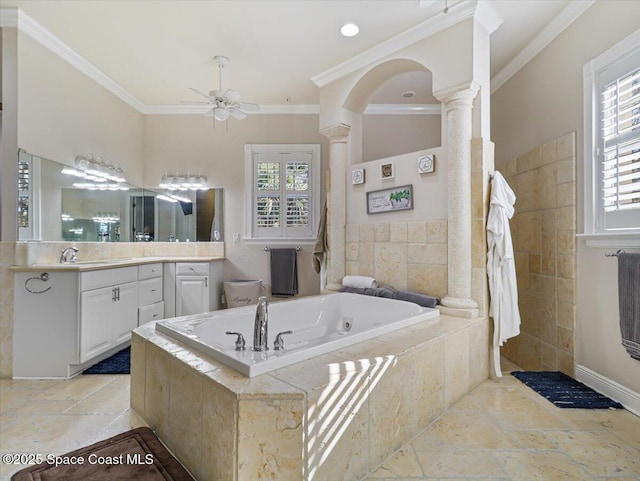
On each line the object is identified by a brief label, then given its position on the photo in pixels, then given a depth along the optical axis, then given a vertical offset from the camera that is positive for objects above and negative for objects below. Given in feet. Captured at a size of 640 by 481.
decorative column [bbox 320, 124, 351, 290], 11.39 +1.16
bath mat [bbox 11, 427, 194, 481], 4.77 -3.20
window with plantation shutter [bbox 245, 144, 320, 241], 14.43 +2.18
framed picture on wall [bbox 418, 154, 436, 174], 9.16 +2.10
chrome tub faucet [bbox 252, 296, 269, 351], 5.83 -1.37
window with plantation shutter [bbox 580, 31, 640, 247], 6.82 +2.02
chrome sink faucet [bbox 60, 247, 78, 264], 9.91 -0.33
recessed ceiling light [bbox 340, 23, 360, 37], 8.96 +5.60
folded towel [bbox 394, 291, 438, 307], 8.53 -1.40
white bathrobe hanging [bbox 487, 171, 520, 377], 8.08 -0.63
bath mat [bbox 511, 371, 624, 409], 7.06 -3.27
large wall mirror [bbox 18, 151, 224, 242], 9.20 +1.15
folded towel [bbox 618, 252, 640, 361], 6.31 -1.07
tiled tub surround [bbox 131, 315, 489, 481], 4.09 -2.24
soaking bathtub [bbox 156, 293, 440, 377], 5.00 -1.64
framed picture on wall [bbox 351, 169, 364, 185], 10.90 +2.11
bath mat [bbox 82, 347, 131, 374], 9.13 -3.34
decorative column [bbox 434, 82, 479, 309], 8.42 +1.16
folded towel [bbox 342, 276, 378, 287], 10.03 -1.13
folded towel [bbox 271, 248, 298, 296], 13.98 -1.13
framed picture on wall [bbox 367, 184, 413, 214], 9.76 +1.27
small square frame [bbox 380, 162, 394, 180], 10.16 +2.12
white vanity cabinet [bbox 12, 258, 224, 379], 8.58 -1.89
